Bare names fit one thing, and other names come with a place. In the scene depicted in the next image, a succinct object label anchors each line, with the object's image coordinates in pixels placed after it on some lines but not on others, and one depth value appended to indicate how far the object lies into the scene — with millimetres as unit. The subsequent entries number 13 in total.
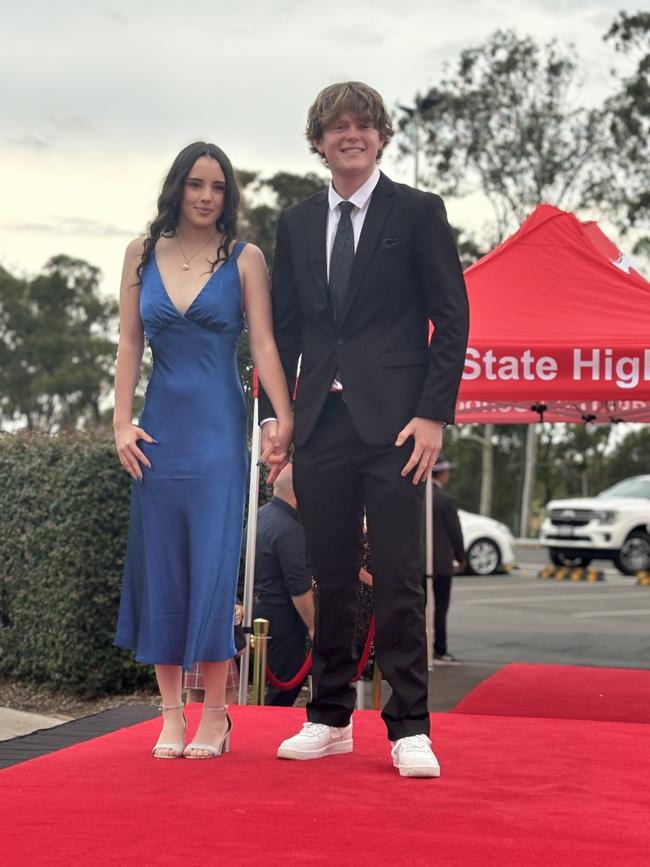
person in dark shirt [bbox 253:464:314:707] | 6926
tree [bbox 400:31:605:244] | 37000
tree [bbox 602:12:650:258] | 35719
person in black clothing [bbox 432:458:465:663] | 11516
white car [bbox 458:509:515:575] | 23047
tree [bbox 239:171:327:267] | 41169
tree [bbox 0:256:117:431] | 49531
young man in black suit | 4121
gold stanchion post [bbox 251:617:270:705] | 6043
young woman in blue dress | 4207
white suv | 22984
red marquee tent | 7281
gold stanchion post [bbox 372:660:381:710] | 7014
